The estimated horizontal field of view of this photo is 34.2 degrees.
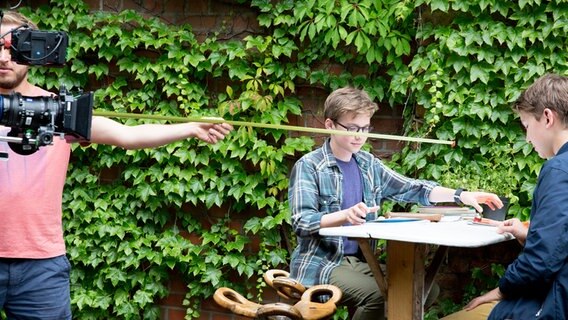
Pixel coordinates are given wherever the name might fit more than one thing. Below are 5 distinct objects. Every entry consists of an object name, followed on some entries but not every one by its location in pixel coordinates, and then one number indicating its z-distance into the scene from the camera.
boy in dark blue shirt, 2.85
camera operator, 3.04
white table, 3.37
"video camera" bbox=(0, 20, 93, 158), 2.48
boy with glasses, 3.73
